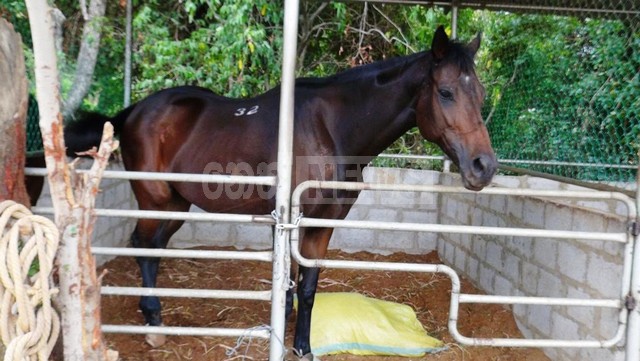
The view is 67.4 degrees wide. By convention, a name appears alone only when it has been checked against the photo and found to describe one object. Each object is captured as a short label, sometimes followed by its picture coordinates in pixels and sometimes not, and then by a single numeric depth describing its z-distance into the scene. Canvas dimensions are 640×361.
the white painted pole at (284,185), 1.88
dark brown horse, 2.47
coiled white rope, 1.18
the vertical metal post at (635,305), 1.97
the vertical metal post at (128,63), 4.50
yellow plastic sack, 2.94
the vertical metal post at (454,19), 4.37
